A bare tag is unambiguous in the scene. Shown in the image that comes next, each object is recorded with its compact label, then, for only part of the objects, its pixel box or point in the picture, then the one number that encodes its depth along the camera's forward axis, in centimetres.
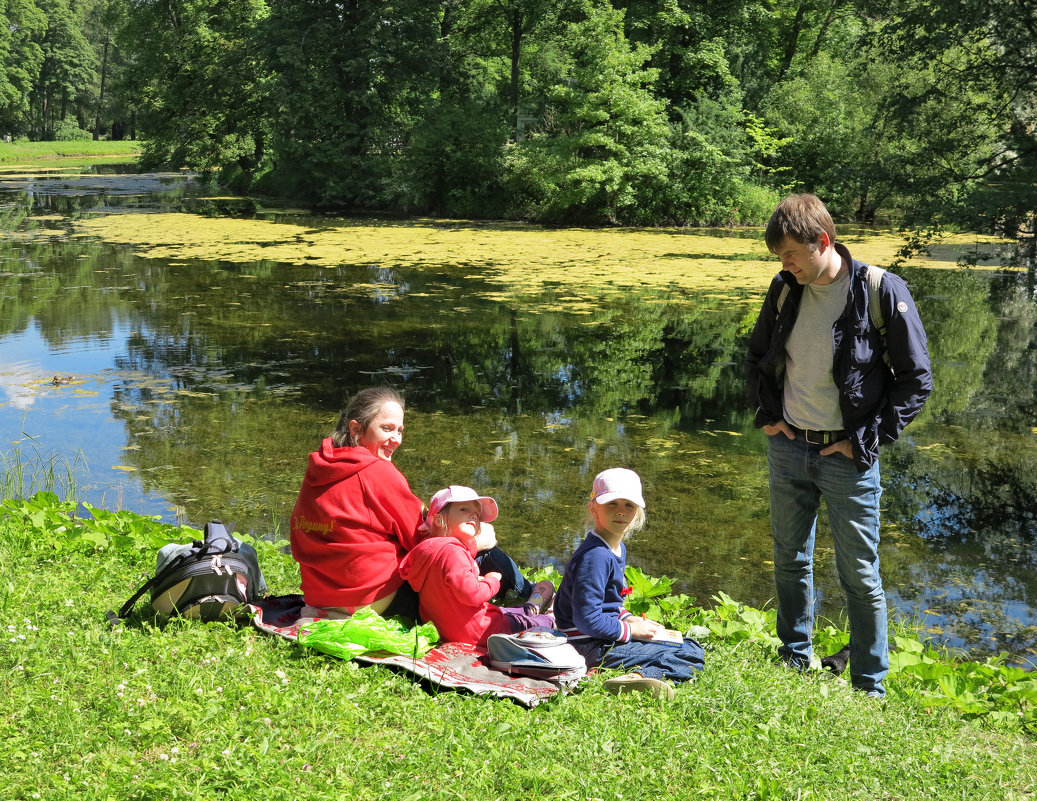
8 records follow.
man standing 353
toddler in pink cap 382
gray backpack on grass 392
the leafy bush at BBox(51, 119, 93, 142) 7888
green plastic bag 362
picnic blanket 338
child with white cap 363
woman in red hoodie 388
